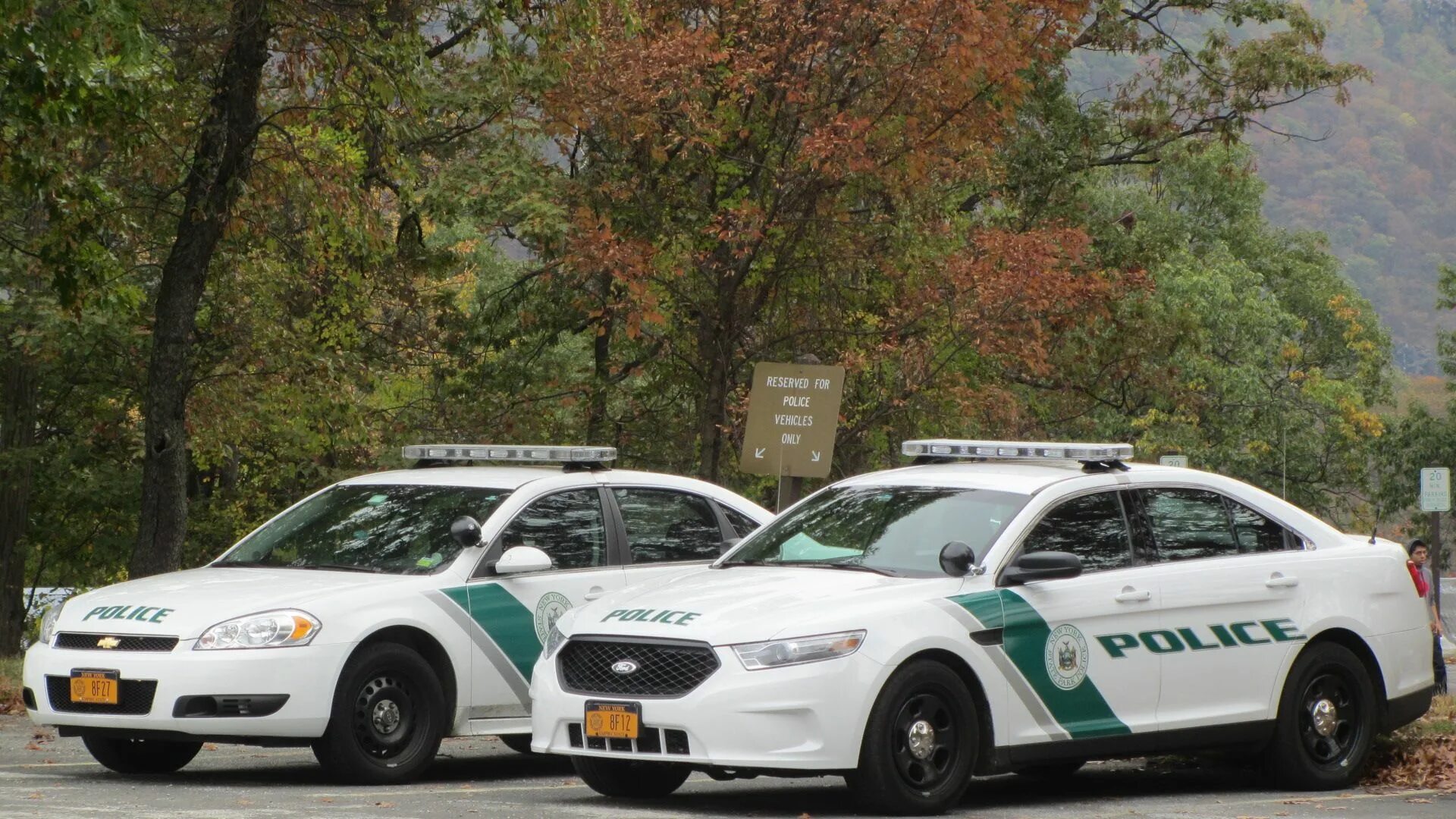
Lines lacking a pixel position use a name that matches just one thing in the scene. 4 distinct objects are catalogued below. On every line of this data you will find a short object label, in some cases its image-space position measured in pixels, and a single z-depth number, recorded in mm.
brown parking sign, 32031
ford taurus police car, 17016
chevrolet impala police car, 19297
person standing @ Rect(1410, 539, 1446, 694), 24125
